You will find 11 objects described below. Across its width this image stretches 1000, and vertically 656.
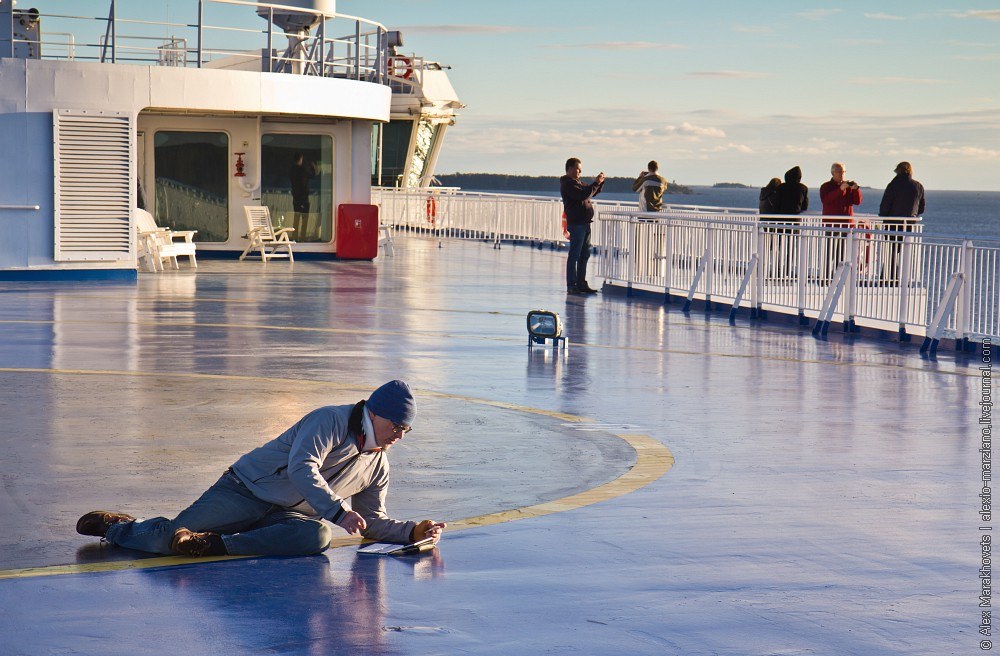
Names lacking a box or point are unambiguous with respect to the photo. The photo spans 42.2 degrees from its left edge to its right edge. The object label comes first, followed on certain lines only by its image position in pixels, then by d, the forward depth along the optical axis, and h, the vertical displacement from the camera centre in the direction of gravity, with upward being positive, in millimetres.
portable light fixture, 14070 -1110
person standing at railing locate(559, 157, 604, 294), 21562 +66
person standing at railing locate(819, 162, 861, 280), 22266 +606
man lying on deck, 5691 -1253
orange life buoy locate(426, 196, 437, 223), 43434 +486
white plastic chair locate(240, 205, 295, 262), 27828 -309
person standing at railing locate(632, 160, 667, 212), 25391 +809
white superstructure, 22359 +1600
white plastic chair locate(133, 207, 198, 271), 24625 -484
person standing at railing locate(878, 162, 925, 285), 22023 +540
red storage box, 28609 -213
